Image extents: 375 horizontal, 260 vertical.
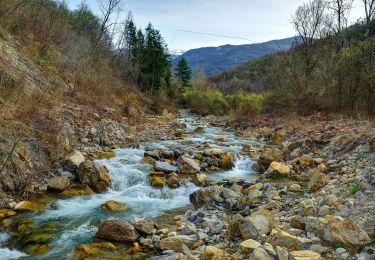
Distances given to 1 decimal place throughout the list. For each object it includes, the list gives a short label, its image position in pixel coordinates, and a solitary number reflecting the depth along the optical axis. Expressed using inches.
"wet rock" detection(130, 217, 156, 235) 265.0
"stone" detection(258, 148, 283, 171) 475.8
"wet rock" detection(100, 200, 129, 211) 327.3
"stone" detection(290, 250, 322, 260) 177.6
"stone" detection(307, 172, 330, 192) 311.3
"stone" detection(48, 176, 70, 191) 361.7
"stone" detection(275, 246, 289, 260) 182.4
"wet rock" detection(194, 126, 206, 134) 862.3
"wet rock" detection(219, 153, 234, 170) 508.1
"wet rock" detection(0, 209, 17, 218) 290.2
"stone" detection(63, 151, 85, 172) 399.5
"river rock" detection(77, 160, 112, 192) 384.2
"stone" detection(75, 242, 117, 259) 235.9
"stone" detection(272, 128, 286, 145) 666.8
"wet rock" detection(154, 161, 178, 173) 452.1
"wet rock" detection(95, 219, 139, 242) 256.3
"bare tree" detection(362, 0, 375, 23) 1015.7
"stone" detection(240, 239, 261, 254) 205.9
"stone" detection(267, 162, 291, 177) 392.8
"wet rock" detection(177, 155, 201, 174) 469.1
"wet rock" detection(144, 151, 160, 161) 519.2
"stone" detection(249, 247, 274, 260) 184.5
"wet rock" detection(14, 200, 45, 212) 306.2
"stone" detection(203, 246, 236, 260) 200.2
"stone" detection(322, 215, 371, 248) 187.5
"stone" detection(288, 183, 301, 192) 323.9
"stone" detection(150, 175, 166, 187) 409.4
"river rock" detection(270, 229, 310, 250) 198.2
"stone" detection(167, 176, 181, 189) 405.0
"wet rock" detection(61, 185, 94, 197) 362.3
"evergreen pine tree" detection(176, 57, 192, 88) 1849.2
